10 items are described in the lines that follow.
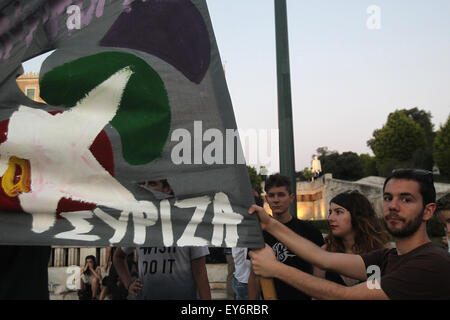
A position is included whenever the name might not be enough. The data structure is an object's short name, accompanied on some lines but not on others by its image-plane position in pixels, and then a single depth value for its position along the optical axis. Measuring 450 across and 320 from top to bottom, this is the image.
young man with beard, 2.25
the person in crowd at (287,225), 3.79
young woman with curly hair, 3.70
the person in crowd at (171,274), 3.78
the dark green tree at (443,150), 49.62
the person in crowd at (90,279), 7.95
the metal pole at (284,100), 4.56
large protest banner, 2.29
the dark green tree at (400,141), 62.88
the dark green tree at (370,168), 70.74
